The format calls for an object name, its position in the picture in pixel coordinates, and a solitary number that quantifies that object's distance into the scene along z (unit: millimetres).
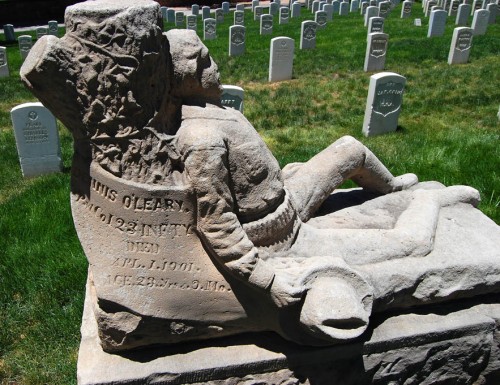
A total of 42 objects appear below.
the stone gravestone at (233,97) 6047
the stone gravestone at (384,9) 17672
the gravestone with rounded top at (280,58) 9453
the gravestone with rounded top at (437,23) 13116
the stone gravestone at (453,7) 17109
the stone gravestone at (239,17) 17386
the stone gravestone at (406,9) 17342
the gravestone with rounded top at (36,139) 5492
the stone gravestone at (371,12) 15771
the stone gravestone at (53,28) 14270
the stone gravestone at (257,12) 18297
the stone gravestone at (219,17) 17906
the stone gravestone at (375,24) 12602
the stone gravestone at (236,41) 11709
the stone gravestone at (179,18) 17664
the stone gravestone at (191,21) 15781
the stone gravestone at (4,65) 10695
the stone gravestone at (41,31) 14125
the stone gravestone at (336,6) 19688
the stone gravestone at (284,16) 17125
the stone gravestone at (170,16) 18391
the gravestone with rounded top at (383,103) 6555
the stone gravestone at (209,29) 14305
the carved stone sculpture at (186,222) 1769
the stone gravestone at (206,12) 18372
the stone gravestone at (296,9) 18906
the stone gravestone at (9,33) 16062
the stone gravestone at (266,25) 14539
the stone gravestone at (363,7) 18320
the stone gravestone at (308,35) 12086
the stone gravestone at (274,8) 19438
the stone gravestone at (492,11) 15180
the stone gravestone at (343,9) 19125
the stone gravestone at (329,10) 17731
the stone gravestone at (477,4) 16875
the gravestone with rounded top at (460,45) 10234
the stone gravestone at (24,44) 12039
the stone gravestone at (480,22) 13008
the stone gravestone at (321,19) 15773
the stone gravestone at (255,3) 19739
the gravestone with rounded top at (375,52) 9898
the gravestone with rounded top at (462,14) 15094
